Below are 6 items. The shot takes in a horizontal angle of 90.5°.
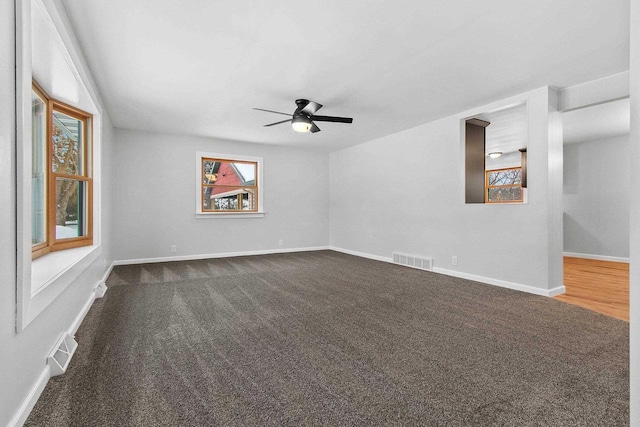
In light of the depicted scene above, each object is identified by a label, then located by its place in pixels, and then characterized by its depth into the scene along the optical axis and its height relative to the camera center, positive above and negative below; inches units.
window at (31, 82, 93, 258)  109.2 +13.7
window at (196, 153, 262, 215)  252.4 +23.3
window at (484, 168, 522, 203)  312.3 +27.3
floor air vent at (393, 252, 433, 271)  202.5 -32.7
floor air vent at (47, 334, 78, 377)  75.8 -36.4
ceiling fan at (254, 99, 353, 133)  154.5 +46.9
